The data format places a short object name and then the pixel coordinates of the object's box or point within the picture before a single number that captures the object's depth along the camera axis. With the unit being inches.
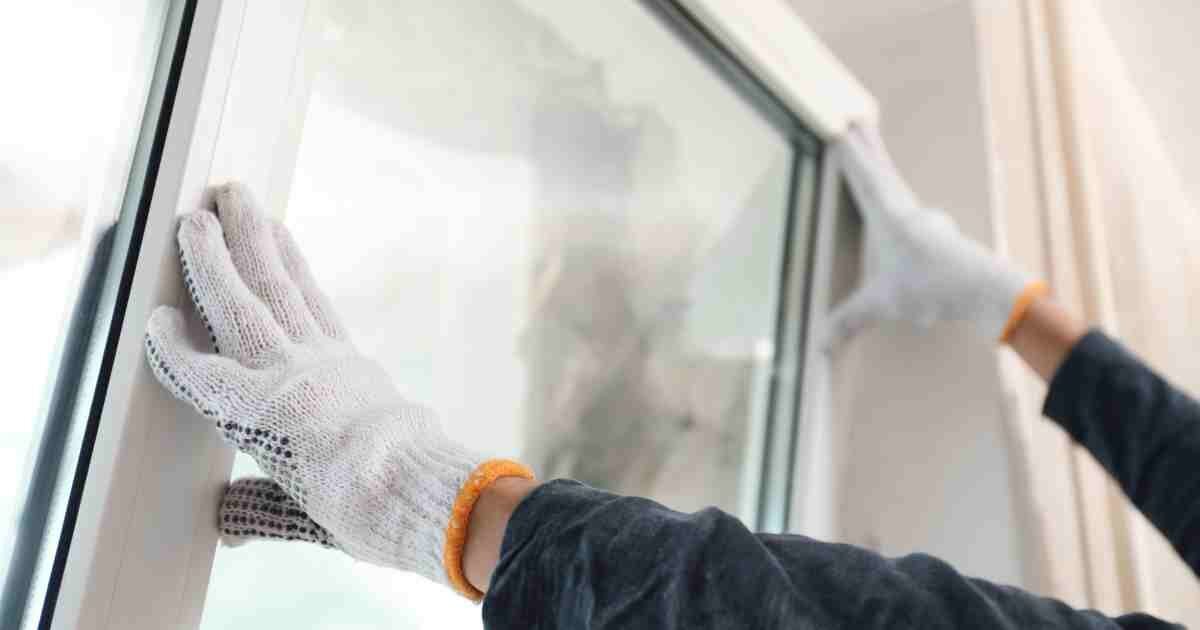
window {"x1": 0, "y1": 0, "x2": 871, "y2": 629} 19.4
